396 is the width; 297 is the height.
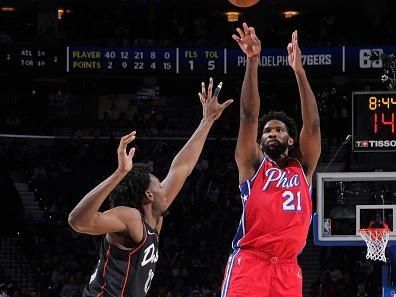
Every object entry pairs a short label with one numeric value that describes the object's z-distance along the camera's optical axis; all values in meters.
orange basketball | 12.45
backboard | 17.04
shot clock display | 17.62
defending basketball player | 7.31
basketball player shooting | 8.95
